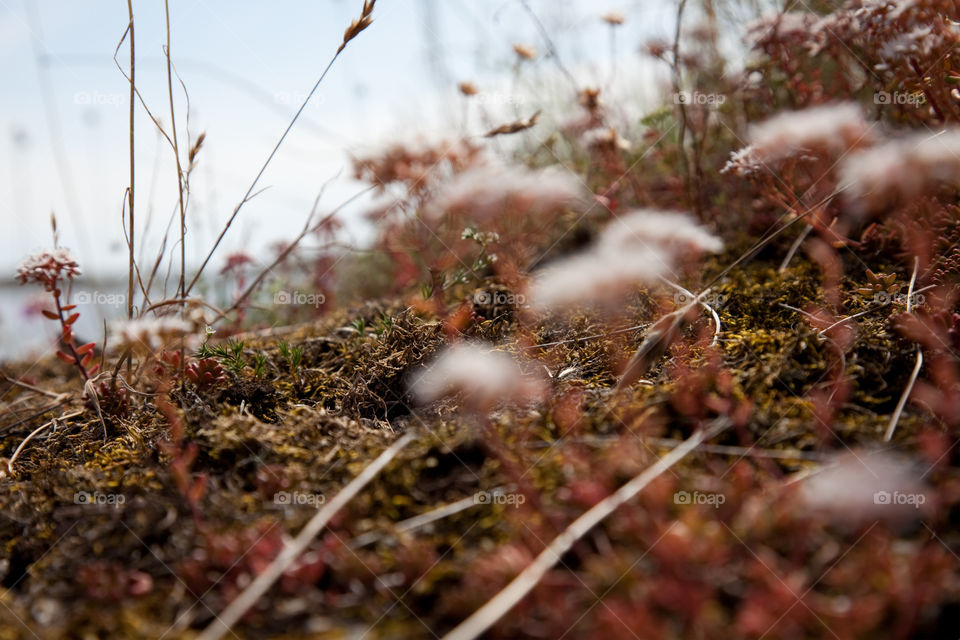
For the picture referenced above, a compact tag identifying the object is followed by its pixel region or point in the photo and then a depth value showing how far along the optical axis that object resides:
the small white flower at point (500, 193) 0.47
